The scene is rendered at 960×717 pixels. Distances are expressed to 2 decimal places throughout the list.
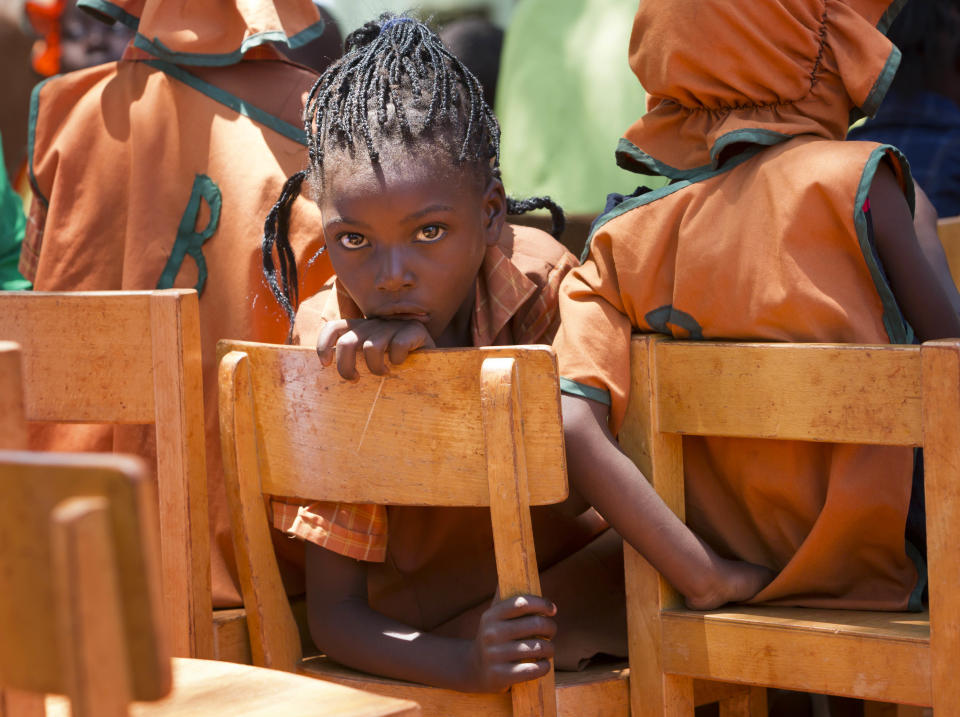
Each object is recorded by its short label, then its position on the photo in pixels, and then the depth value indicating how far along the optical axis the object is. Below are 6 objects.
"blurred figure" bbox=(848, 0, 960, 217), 5.84
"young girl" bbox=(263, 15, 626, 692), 4.86
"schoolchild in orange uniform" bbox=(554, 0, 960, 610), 4.82
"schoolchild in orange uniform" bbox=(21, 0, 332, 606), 5.17
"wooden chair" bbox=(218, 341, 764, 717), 4.71
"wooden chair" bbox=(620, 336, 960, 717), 4.70
